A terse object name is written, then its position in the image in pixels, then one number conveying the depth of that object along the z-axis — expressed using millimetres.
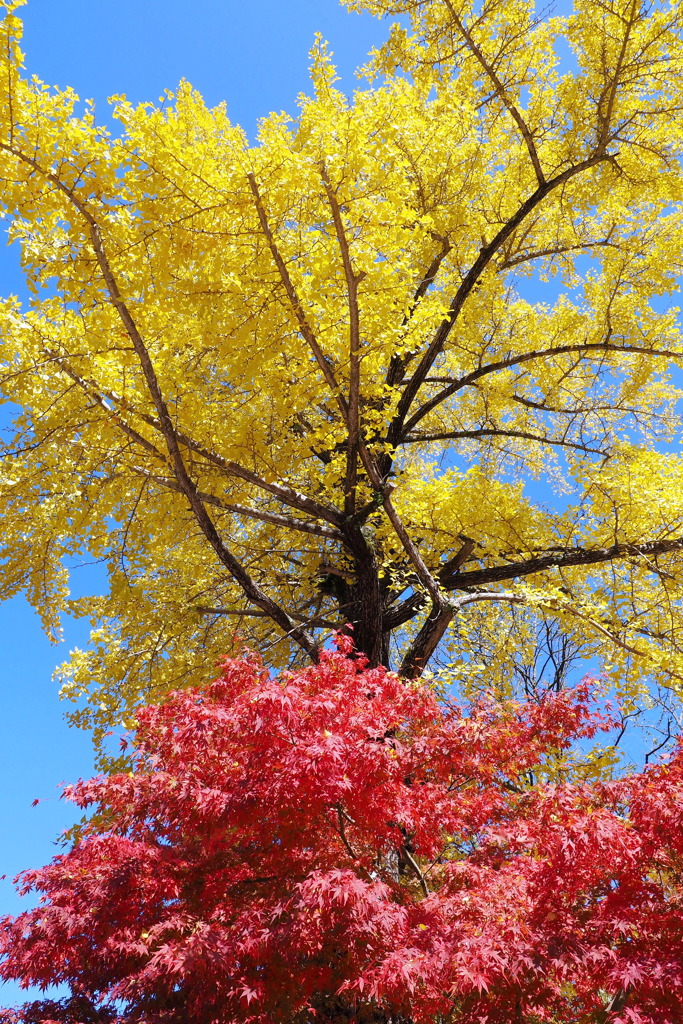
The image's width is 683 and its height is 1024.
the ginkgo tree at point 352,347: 4387
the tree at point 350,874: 3354
